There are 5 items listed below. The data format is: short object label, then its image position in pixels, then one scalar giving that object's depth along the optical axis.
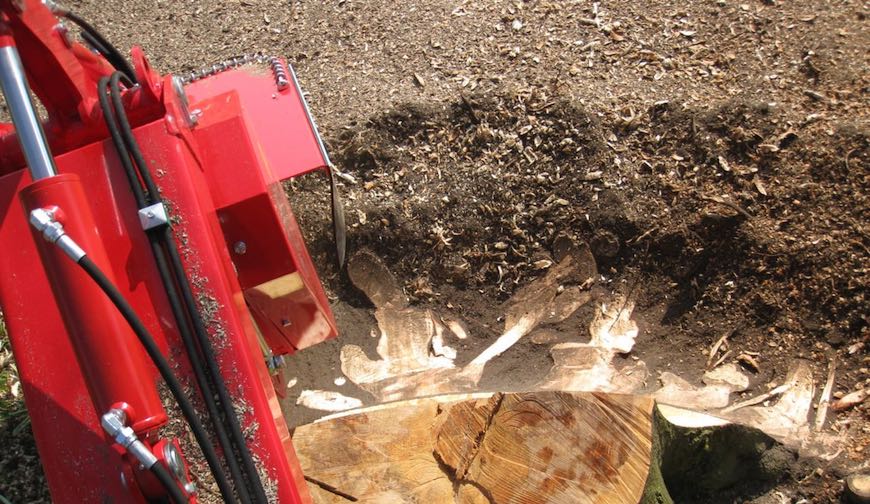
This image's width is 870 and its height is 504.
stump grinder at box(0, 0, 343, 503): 1.31
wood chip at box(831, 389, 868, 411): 2.68
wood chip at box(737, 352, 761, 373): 2.87
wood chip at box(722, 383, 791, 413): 2.74
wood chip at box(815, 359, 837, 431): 2.67
